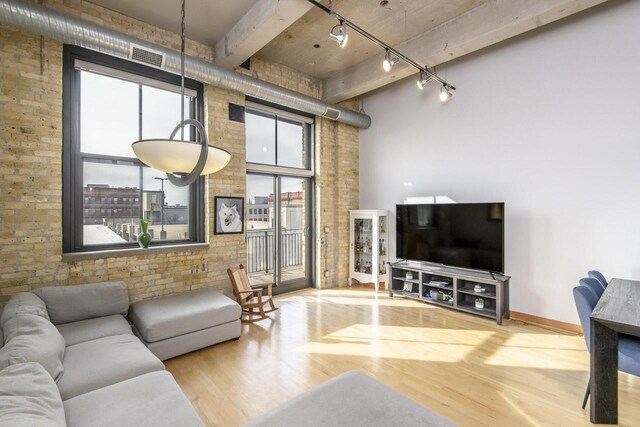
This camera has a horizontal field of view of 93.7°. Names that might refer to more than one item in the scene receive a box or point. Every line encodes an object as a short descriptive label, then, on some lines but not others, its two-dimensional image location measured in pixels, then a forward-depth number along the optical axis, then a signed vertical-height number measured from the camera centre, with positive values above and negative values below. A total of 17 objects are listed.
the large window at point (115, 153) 3.41 +0.75
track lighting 2.91 +1.91
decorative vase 3.73 -0.26
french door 5.29 -0.30
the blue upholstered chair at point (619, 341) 2.05 -0.96
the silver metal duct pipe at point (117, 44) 2.76 +1.85
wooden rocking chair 4.10 -1.13
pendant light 1.70 +0.35
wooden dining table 1.99 -0.98
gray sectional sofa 1.45 -1.06
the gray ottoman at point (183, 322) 2.93 -1.11
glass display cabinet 5.57 -0.64
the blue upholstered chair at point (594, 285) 2.73 -0.66
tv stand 4.08 -1.11
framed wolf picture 4.39 -0.01
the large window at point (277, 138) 5.07 +1.40
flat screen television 4.08 -0.31
